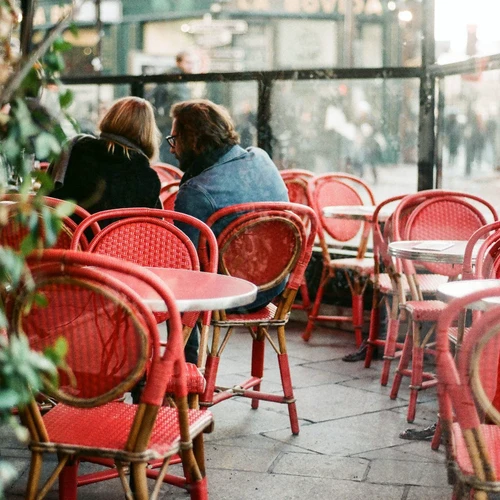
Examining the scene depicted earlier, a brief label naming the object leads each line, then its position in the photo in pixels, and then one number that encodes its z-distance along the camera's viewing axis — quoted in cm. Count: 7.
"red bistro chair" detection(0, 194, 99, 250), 282
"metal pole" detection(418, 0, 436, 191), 543
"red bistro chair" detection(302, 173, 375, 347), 512
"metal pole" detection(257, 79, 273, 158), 599
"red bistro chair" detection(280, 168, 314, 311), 561
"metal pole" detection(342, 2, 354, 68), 837
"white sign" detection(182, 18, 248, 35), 1174
